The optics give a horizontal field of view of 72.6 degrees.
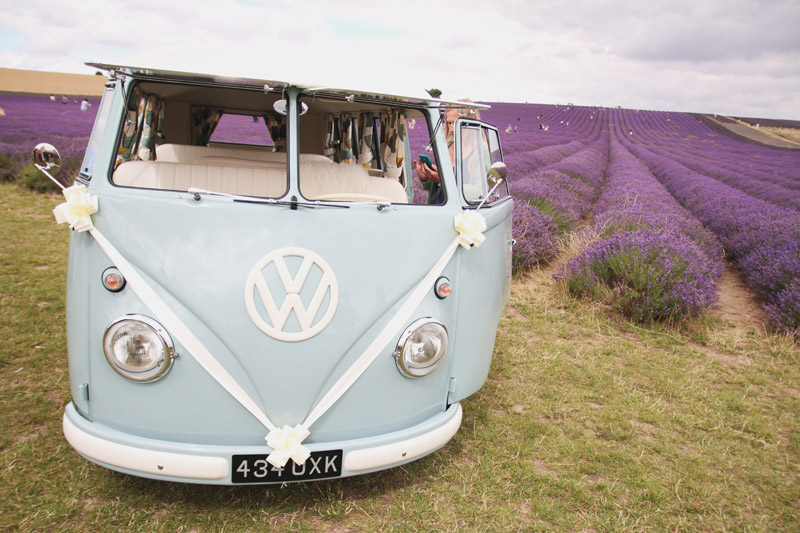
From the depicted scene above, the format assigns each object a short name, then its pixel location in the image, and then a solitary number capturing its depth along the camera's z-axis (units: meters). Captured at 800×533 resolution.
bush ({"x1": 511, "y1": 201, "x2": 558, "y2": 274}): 6.91
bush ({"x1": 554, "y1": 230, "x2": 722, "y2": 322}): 5.29
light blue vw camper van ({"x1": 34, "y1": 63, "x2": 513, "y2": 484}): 2.18
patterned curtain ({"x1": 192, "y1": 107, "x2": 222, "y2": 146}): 4.62
